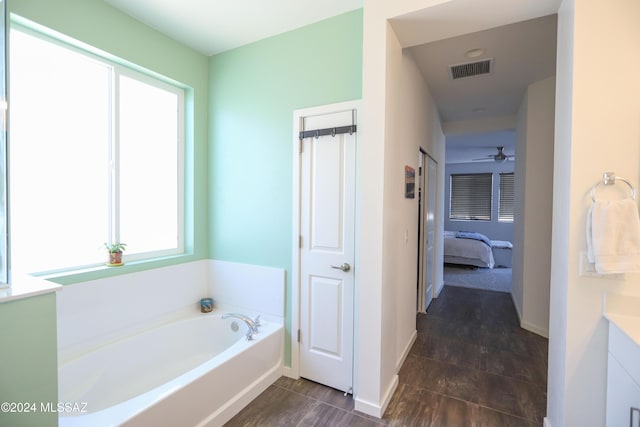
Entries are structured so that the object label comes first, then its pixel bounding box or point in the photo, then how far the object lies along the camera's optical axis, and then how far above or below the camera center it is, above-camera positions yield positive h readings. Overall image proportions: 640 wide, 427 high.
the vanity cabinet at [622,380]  1.13 -0.71
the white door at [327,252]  2.14 -0.34
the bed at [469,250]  6.39 -0.91
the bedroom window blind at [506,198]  7.76 +0.33
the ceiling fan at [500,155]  5.98 +1.13
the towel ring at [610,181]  1.32 +0.14
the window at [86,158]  1.84 +0.36
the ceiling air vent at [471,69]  2.79 +1.41
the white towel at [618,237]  1.28 -0.12
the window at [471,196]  8.01 +0.39
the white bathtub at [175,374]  1.51 -1.13
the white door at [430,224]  3.71 -0.21
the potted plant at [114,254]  2.17 -0.36
